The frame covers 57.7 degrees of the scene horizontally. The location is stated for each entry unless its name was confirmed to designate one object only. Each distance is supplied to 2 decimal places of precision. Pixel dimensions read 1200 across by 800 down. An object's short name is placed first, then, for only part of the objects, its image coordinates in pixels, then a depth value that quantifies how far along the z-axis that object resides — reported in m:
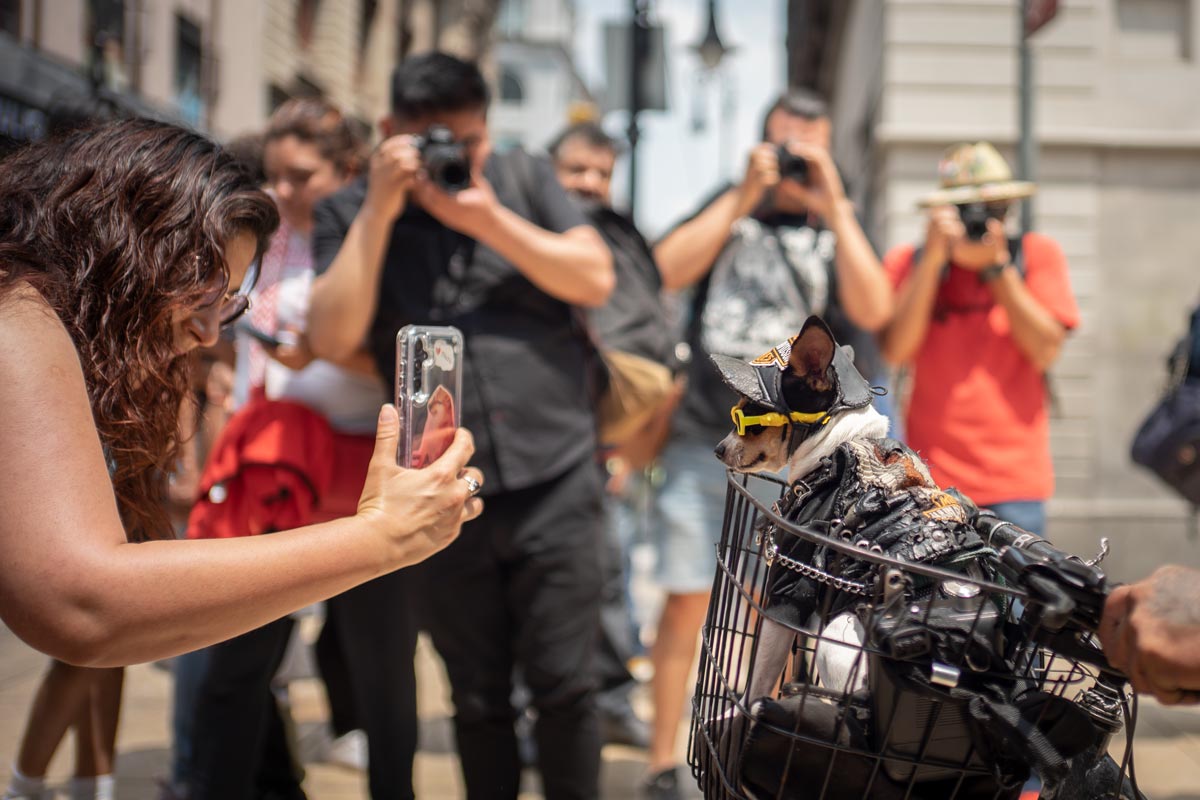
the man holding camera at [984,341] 3.37
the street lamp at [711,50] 9.61
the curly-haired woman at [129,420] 1.32
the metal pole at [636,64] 7.17
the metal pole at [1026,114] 5.84
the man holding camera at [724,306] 3.64
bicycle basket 1.22
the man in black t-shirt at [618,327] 3.69
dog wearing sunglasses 1.54
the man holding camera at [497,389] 2.77
